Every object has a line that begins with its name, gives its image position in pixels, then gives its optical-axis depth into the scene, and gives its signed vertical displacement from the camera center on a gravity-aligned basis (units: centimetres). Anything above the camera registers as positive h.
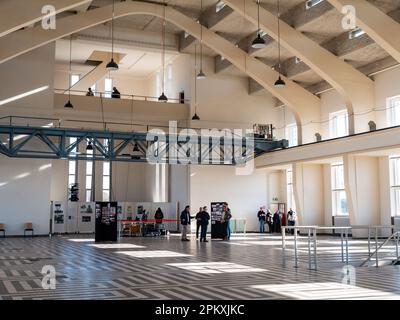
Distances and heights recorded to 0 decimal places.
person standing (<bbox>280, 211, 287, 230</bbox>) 3147 -47
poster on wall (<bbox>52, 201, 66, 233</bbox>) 2862 -25
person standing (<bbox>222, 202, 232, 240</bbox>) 2292 -28
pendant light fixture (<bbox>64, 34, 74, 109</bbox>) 2558 +906
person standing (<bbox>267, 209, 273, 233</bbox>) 3141 -71
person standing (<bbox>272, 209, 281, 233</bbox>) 3094 -70
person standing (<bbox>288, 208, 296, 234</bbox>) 3017 -45
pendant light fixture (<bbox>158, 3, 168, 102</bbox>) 2809 +1038
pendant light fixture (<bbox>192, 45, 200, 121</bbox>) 3045 +782
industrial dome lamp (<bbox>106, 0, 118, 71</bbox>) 1862 +550
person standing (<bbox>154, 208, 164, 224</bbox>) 2810 -21
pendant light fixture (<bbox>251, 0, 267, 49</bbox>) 1723 +585
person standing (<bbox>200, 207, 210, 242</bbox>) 2156 -43
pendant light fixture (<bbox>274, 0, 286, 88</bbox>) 2127 +548
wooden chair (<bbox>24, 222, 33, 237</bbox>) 2581 -78
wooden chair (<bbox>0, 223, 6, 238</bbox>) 2539 -81
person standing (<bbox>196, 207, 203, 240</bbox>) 2175 -40
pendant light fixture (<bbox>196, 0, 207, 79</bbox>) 2502 +912
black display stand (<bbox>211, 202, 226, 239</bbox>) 2320 -57
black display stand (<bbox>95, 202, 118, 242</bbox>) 2067 -44
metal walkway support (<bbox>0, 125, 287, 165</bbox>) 2456 +366
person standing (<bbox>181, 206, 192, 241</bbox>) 2166 -43
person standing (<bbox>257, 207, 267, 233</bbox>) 3105 -45
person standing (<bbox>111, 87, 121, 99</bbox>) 2795 +687
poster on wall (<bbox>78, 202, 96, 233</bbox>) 2978 -32
